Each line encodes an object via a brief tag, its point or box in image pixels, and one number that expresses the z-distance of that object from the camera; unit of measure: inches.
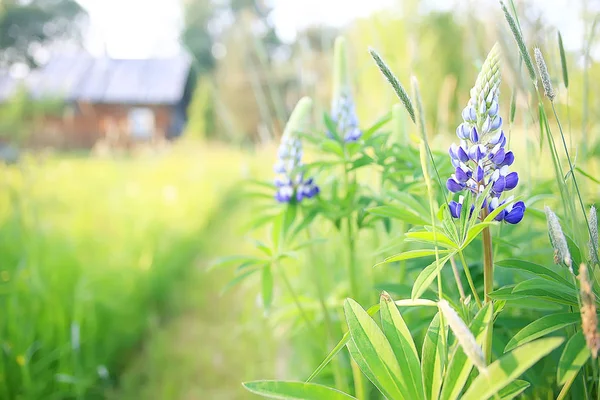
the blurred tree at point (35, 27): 893.2
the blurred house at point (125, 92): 783.1
